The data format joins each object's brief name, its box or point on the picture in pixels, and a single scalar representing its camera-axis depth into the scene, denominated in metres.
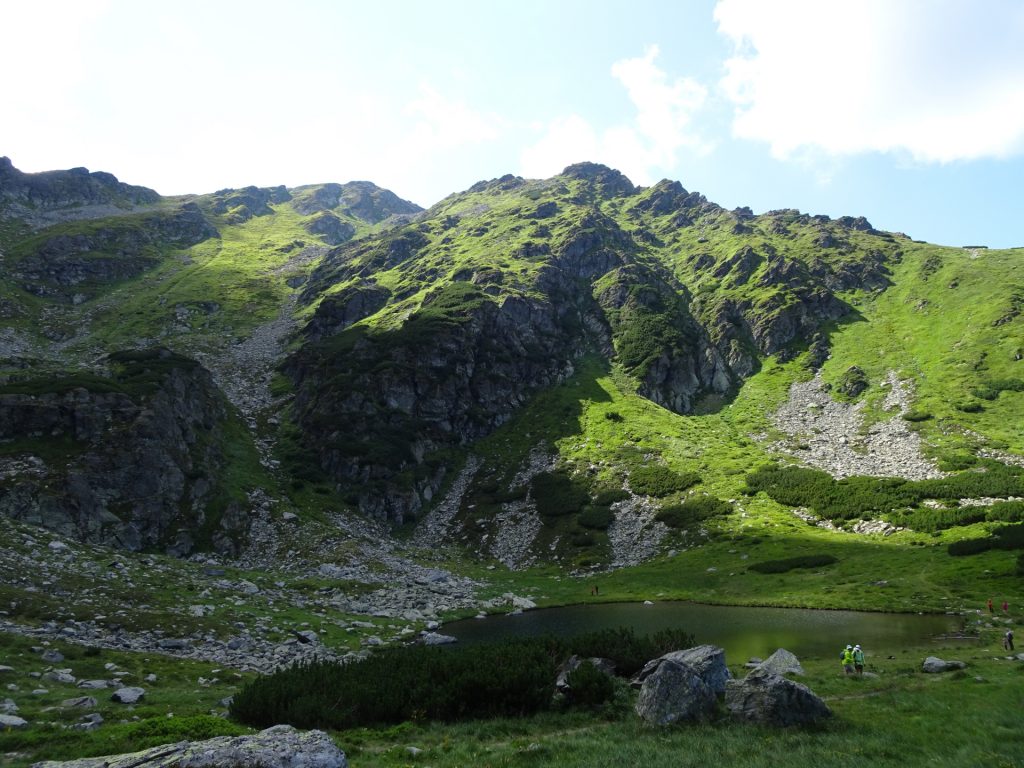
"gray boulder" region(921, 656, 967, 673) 26.84
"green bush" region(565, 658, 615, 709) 23.70
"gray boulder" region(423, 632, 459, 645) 43.04
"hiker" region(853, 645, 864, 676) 27.94
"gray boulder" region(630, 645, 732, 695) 23.00
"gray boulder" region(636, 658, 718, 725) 20.92
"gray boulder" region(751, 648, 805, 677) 28.69
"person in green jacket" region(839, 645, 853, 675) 28.34
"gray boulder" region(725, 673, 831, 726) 19.84
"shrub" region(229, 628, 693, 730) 21.05
